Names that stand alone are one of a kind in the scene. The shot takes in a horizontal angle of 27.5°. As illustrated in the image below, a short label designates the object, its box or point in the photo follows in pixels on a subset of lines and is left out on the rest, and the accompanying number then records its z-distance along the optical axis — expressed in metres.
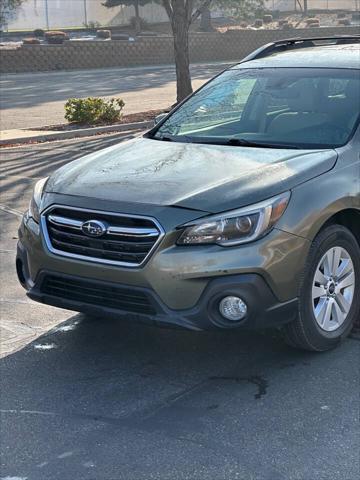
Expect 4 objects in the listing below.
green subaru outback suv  3.94
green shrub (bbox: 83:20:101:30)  61.31
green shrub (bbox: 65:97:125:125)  15.85
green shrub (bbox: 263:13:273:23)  60.42
